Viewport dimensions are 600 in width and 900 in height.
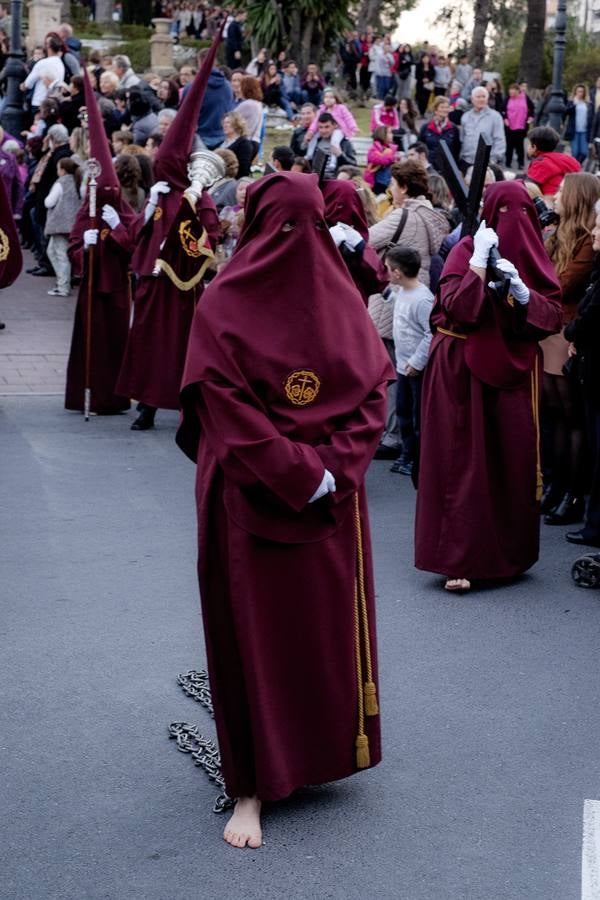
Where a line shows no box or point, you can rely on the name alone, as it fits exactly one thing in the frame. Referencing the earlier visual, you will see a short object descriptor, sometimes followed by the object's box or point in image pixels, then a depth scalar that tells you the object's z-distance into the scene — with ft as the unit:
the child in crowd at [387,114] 74.37
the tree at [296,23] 105.60
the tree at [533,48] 117.39
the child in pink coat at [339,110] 63.82
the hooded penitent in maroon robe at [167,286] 35.12
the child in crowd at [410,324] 29.73
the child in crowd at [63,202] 53.01
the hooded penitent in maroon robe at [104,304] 37.22
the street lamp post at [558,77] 70.85
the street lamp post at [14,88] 66.59
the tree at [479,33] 125.29
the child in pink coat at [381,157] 55.47
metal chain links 16.11
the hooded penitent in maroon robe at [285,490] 14.06
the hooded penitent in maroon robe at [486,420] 23.07
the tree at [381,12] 134.41
